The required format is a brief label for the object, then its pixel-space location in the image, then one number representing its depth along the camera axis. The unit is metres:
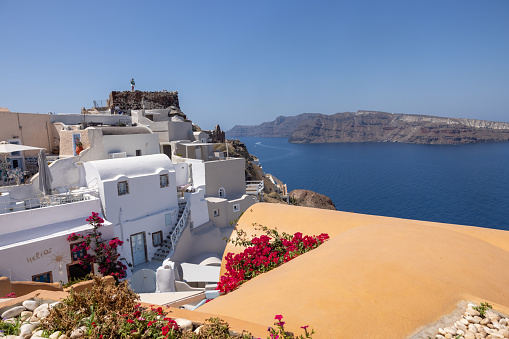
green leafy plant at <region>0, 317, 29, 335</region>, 3.61
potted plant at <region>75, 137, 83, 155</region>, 20.12
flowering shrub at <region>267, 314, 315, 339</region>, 3.18
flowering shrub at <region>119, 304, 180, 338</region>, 3.27
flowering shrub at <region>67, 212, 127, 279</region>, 12.64
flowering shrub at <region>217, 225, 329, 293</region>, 6.70
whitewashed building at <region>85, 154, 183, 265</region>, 15.72
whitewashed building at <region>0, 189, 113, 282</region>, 11.21
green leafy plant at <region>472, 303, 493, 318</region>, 3.91
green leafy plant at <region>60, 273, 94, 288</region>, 11.32
